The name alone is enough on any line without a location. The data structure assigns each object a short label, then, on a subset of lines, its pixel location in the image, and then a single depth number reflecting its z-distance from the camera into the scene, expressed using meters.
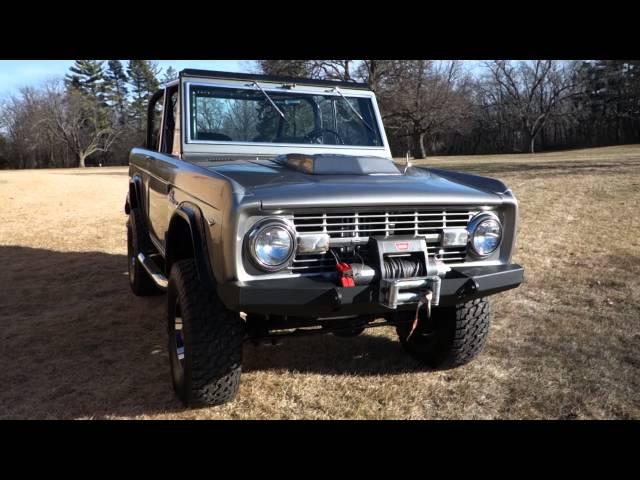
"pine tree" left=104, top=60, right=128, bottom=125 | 54.91
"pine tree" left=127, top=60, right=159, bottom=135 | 57.53
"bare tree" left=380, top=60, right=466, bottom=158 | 27.86
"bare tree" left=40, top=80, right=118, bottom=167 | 46.06
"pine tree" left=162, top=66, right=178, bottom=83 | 55.12
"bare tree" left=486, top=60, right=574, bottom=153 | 40.44
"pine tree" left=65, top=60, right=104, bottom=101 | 55.12
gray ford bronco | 2.46
